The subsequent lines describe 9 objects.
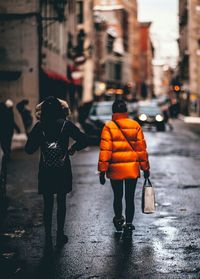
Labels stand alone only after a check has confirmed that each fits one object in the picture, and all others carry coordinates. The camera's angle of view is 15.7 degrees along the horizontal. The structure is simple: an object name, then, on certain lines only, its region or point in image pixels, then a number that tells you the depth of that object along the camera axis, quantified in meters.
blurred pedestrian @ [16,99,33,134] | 28.85
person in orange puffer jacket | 8.55
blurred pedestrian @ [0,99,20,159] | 14.16
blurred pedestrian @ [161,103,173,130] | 49.85
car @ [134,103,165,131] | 42.16
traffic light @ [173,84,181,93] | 54.89
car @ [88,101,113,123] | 30.43
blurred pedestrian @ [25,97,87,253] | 7.86
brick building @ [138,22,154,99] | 165.62
